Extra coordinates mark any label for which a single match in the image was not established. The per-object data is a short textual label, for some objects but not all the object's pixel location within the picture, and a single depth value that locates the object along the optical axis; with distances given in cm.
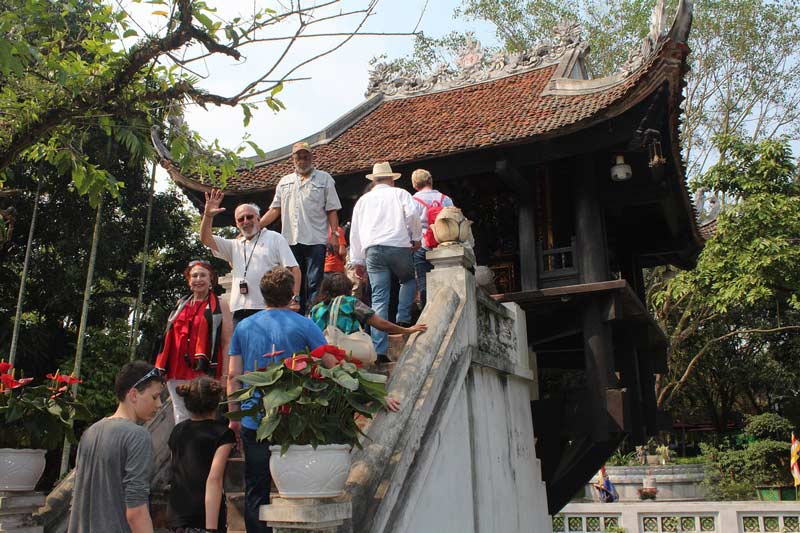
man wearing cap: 618
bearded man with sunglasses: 518
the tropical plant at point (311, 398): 309
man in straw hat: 569
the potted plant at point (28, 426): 430
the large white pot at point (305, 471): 310
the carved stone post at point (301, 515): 306
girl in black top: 351
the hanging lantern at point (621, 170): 820
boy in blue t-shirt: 350
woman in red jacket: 506
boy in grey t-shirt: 296
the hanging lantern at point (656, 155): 775
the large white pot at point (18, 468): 429
